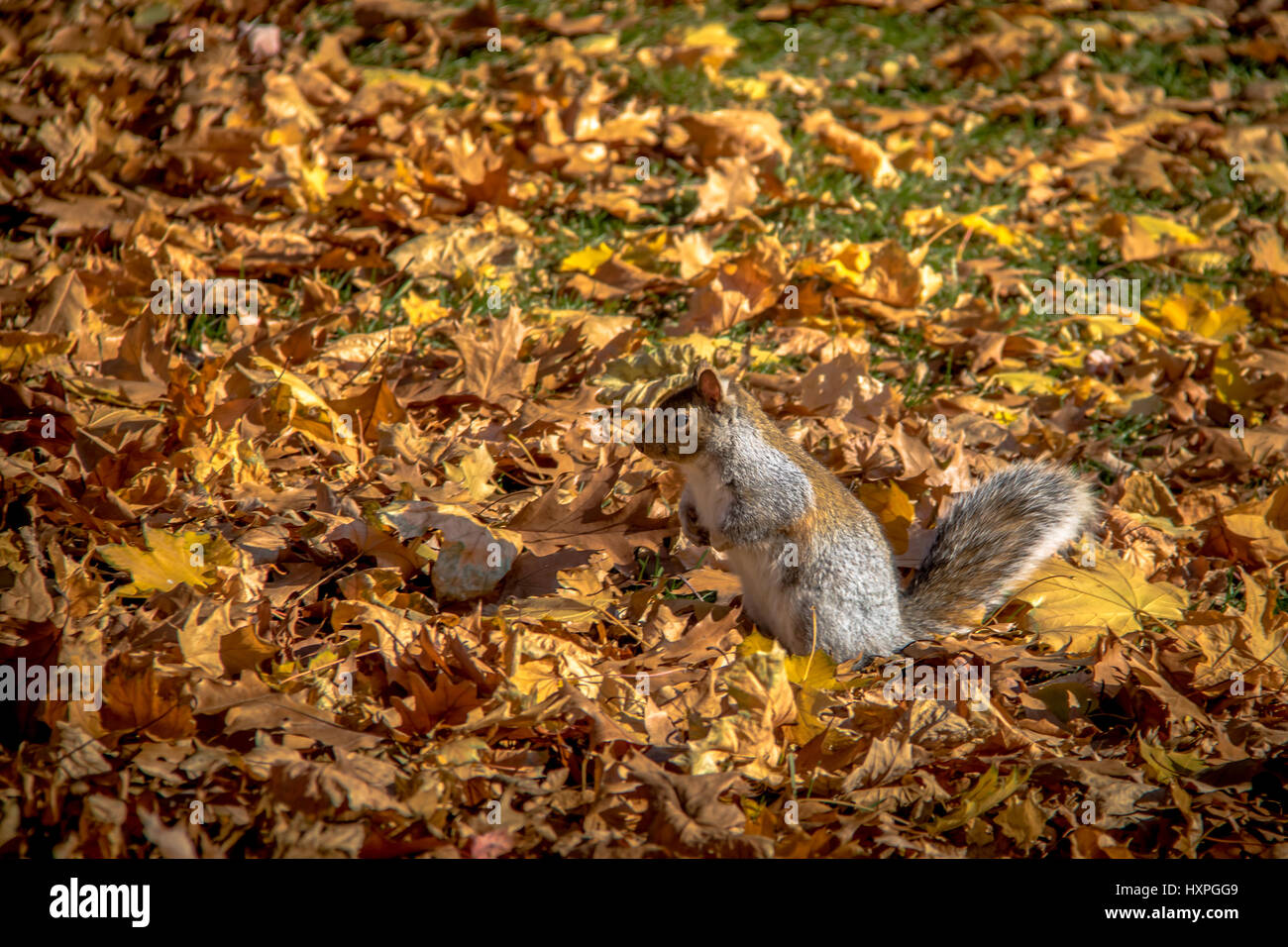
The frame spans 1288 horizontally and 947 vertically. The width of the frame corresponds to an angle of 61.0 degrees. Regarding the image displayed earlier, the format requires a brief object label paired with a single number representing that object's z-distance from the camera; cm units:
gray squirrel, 276
